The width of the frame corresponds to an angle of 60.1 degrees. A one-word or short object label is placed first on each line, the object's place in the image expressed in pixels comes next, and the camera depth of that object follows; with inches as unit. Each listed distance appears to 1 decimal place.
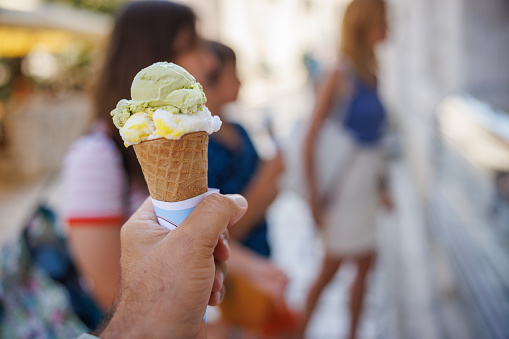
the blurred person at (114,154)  53.0
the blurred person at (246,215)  69.9
